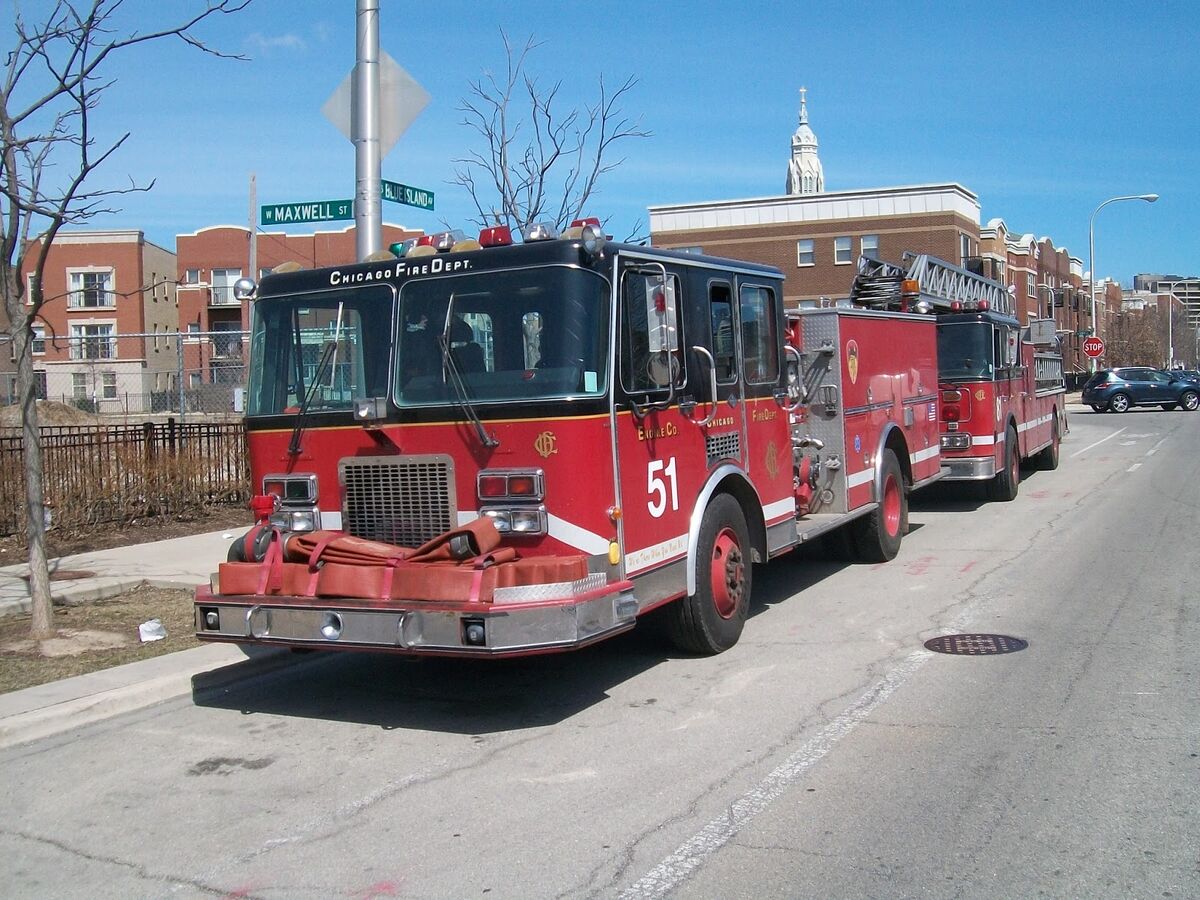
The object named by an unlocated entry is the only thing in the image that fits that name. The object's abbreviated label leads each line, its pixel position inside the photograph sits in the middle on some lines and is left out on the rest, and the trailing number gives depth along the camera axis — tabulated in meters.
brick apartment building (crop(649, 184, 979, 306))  55.16
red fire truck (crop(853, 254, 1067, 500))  14.84
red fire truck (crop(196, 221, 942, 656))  6.17
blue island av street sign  10.23
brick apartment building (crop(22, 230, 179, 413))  47.56
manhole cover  7.74
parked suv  43.94
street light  47.38
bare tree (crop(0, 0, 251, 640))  7.74
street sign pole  9.77
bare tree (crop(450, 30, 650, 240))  15.49
